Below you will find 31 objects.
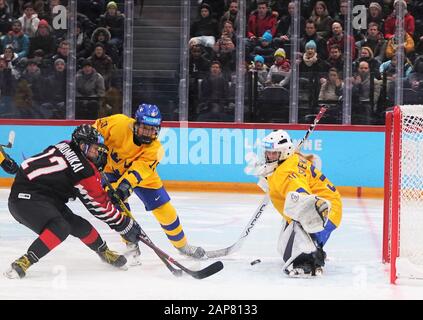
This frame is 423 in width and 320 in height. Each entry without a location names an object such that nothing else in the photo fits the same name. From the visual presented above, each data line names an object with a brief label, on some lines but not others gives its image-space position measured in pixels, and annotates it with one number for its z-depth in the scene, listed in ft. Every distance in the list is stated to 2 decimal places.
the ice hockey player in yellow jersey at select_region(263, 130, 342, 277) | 31.04
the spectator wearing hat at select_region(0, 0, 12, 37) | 61.57
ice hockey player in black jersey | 30.58
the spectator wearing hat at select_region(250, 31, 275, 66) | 58.95
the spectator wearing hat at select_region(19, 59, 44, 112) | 59.11
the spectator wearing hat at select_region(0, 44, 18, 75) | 59.72
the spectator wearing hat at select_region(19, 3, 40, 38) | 60.90
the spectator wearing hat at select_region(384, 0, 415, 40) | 57.98
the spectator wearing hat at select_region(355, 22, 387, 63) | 58.13
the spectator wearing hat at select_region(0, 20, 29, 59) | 60.57
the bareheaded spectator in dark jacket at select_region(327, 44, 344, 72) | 58.03
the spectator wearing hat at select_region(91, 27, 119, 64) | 60.23
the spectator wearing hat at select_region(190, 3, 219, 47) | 60.13
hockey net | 31.04
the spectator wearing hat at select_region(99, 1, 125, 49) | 60.39
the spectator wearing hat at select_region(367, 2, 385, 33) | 58.59
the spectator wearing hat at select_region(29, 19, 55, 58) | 59.88
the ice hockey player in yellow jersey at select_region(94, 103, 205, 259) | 33.86
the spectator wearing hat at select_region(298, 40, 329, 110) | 57.82
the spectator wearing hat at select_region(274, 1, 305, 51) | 59.11
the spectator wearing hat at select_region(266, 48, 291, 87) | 58.18
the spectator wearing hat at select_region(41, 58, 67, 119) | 59.11
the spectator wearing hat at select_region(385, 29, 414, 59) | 57.62
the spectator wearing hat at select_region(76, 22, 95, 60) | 60.29
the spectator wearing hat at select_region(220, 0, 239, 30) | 59.94
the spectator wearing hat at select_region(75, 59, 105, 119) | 59.06
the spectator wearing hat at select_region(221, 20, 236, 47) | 59.62
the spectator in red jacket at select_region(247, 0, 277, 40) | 59.67
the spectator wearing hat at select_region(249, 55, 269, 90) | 58.44
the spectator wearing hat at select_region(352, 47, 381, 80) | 57.72
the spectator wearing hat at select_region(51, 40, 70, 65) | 59.62
